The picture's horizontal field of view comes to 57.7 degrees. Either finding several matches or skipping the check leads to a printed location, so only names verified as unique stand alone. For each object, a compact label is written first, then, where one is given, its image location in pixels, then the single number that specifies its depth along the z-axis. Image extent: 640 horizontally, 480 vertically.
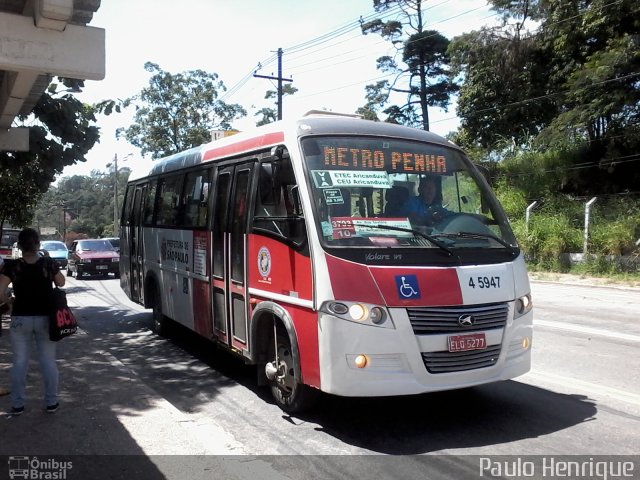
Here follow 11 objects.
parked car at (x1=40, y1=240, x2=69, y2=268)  27.30
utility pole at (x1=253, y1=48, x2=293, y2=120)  30.24
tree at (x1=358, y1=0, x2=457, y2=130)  37.62
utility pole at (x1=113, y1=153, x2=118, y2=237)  49.23
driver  5.22
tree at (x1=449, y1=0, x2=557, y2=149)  28.81
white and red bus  4.58
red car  22.63
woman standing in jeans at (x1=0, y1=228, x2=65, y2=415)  5.32
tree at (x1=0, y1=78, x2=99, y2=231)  10.78
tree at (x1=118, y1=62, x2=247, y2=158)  43.50
